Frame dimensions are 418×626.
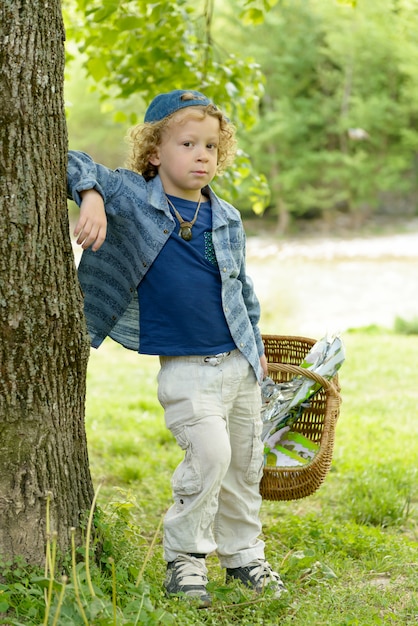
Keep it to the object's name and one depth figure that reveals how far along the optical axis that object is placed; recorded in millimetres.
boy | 5242
